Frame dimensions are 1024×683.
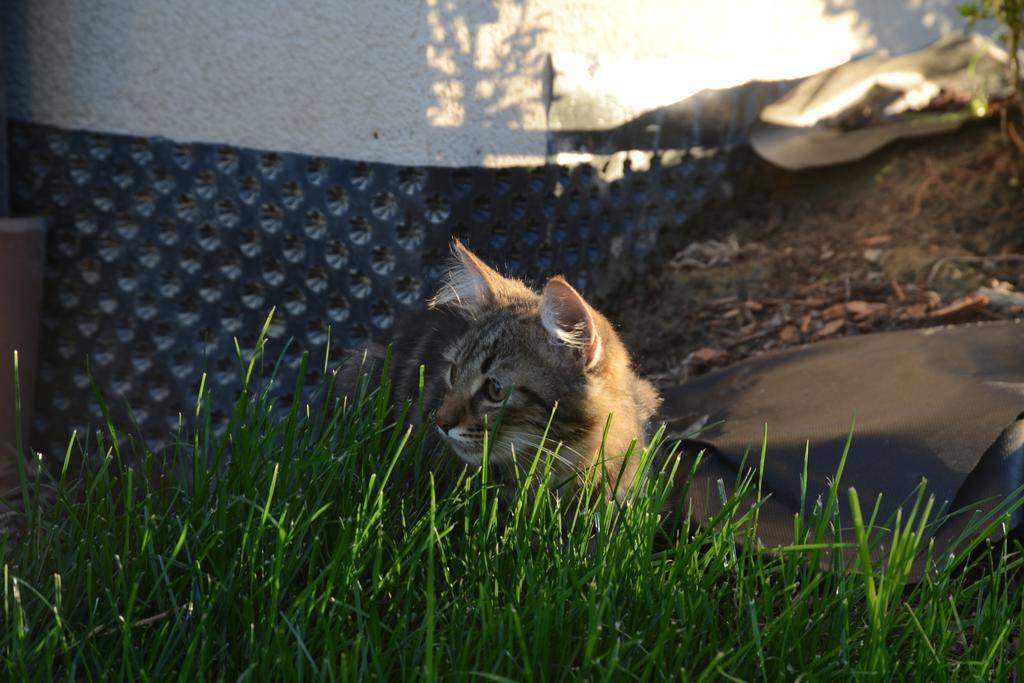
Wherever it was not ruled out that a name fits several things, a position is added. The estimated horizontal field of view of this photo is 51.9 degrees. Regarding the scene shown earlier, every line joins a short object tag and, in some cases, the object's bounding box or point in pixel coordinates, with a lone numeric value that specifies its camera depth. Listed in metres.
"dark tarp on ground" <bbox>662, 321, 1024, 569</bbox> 2.44
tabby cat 2.39
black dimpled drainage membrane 3.54
